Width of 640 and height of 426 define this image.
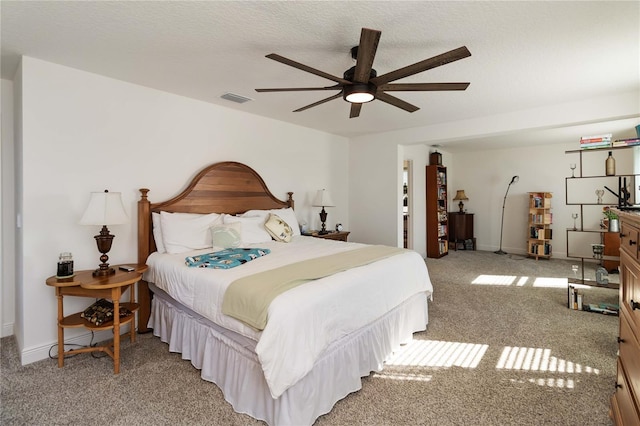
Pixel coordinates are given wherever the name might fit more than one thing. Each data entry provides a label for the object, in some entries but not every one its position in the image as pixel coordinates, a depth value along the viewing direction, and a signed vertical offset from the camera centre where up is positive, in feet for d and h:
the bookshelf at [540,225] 19.66 -0.93
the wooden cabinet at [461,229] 22.50 -1.31
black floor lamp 21.51 +0.89
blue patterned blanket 7.47 -1.19
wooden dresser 4.25 -1.89
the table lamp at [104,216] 7.61 -0.03
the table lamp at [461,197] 23.02 +1.14
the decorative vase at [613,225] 11.38 -0.56
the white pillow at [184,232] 9.36 -0.56
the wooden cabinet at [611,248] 16.31 -2.03
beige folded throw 5.39 -1.40
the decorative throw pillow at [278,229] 11.45 -0.61
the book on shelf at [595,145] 10.44 +2.34
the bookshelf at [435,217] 20.24 -0.34
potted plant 11.50 -0.41
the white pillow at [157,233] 9.46 -0.60
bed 5.22 -2.22
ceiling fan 5.44 +2.95
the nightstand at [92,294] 7.22 -1.96
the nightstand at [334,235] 14.49 -1.10
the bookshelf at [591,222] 16.55 -0.72
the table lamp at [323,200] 15.01 +0.65
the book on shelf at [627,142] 9.41 +2.21
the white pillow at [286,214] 12.28 -0.03
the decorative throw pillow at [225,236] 9.71 -0.73
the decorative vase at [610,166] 10.39 +1.55
